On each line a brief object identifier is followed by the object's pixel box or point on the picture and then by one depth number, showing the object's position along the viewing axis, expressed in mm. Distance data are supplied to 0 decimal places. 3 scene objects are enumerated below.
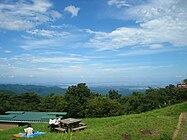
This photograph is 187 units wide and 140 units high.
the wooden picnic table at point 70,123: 9142
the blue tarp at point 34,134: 8745
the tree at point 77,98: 22851
